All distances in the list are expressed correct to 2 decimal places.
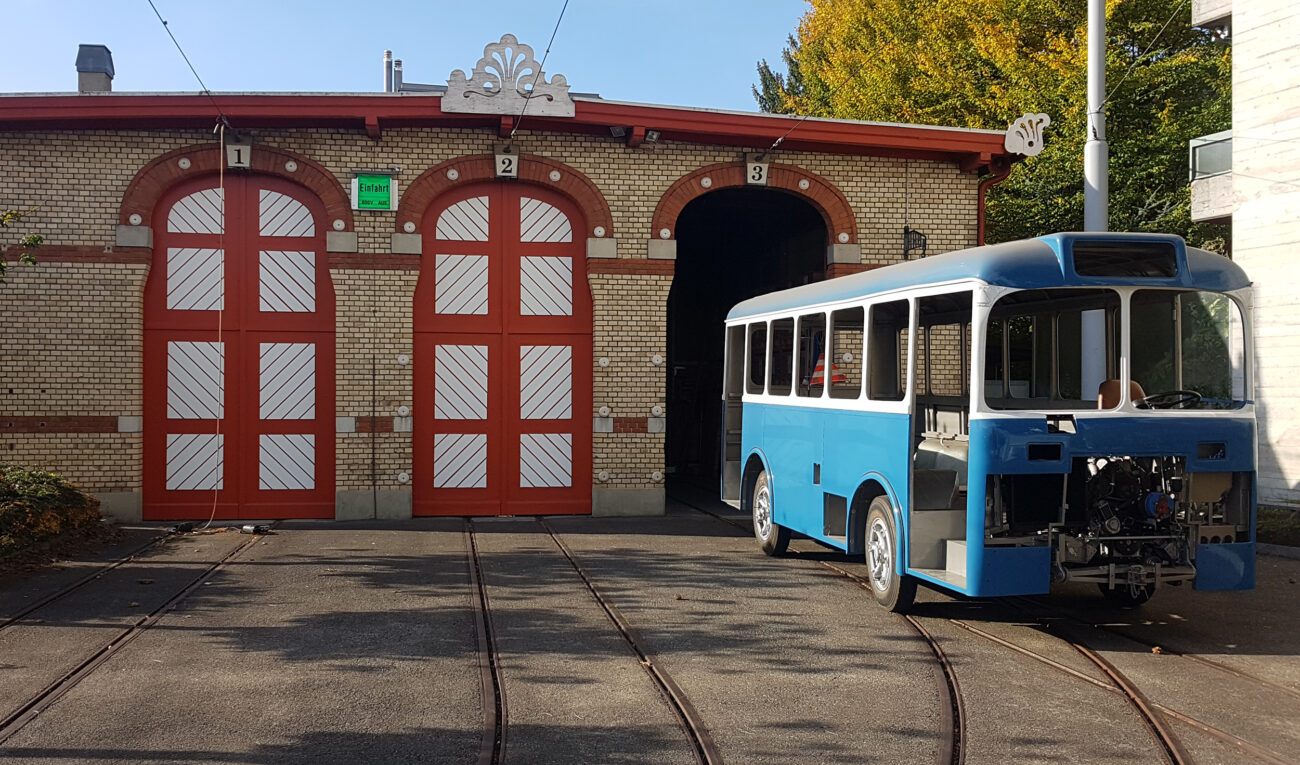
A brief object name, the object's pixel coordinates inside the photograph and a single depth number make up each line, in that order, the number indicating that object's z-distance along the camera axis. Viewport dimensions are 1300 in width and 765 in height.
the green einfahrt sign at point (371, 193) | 15.48
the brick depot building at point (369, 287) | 15.01
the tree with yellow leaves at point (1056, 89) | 26.83
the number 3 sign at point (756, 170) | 16.38
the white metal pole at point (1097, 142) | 14.36
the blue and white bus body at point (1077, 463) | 8.00
